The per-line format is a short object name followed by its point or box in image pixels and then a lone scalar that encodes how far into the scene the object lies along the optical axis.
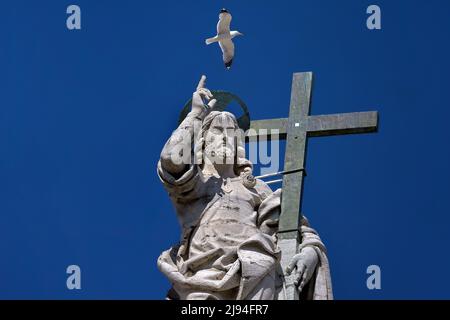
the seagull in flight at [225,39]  27.48
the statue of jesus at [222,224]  25.36
